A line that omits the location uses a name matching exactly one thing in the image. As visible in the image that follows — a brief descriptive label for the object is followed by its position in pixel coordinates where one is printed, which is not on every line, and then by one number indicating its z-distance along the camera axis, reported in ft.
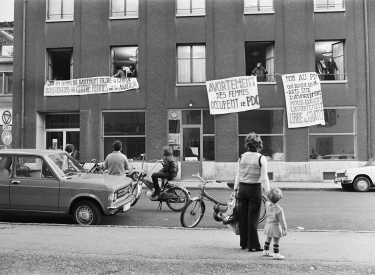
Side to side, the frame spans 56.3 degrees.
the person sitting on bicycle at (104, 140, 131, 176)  29.55
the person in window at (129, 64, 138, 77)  60.18
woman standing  17.43
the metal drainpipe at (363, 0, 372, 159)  55.31
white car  46.11
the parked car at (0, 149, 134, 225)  23.86
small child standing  16.26
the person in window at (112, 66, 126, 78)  59.67
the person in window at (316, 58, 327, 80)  57.57
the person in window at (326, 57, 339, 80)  57.57
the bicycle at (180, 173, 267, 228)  23.74
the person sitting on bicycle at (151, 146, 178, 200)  29.99
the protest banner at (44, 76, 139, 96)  59.00
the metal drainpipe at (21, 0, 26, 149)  60.39
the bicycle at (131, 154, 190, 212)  29.76
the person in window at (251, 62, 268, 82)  58.03
